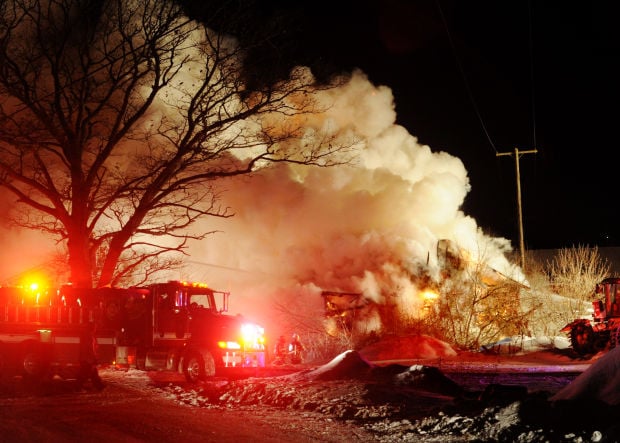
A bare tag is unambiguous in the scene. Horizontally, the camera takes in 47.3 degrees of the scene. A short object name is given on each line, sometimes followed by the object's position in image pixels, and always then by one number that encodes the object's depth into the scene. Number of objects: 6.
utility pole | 36.81
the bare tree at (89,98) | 21.06
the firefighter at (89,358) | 16.62
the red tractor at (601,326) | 24.89
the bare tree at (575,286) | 31.48
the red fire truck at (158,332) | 17.69
